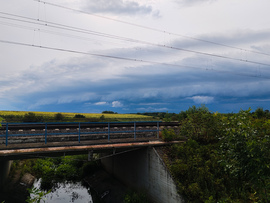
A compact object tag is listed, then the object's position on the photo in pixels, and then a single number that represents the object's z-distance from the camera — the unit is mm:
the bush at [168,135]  15625
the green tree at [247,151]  7219
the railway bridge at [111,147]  12602
